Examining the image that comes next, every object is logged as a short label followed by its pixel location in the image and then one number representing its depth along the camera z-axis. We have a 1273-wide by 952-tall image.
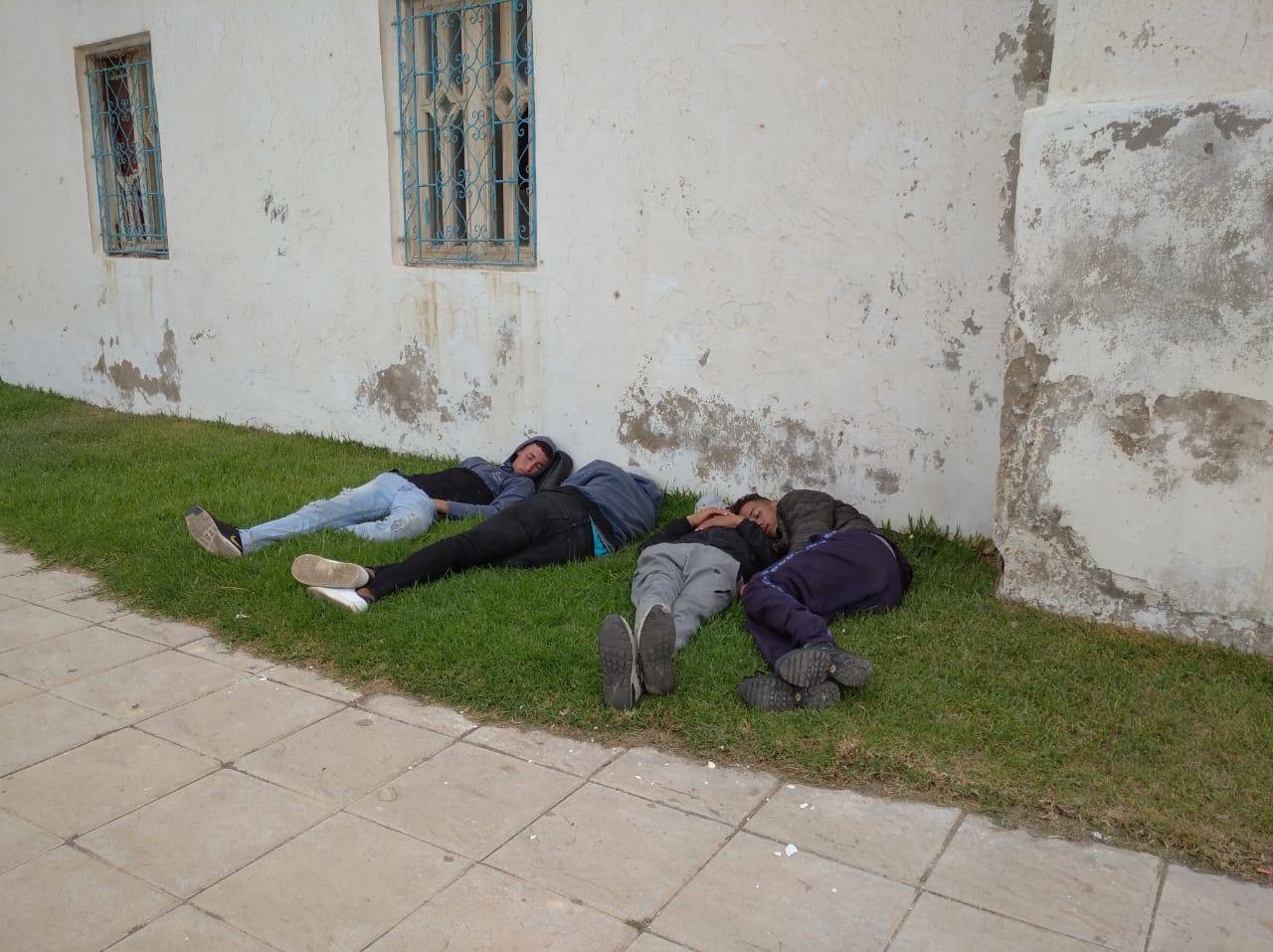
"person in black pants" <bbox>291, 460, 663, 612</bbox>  4.25
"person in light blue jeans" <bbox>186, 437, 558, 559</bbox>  4.80
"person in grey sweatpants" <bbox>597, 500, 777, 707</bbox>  3.44
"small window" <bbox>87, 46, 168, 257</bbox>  8.24
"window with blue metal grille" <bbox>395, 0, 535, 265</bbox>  6.04
